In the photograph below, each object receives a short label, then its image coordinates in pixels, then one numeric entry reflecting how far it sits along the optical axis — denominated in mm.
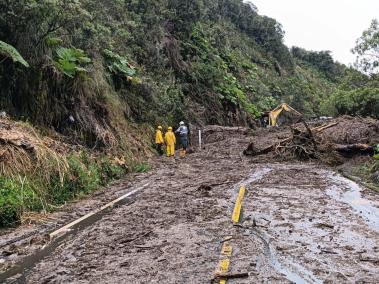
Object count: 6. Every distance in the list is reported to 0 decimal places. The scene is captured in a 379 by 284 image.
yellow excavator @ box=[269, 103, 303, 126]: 40875
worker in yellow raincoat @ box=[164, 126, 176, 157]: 22969
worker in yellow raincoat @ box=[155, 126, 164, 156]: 23597
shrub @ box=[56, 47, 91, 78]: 15939
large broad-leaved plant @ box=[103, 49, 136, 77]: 22830
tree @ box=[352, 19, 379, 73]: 32531
